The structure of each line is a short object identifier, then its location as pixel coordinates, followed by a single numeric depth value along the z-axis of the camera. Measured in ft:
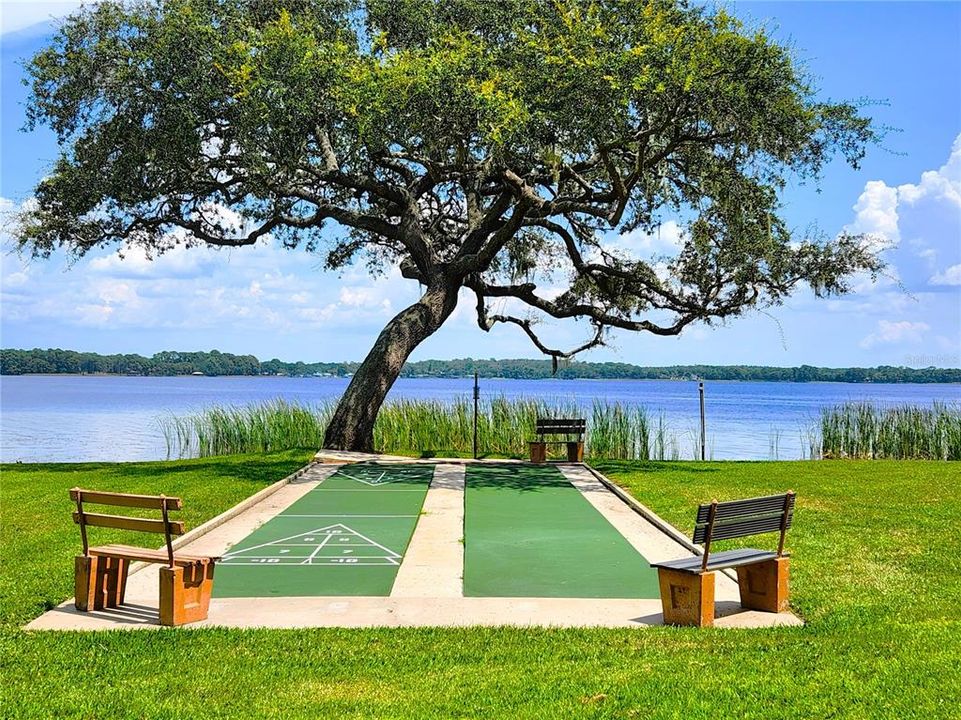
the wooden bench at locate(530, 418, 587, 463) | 61.11
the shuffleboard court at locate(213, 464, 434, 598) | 26.40
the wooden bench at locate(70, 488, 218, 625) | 22.07
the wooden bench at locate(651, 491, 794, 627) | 22.09
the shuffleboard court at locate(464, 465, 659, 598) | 26.40
